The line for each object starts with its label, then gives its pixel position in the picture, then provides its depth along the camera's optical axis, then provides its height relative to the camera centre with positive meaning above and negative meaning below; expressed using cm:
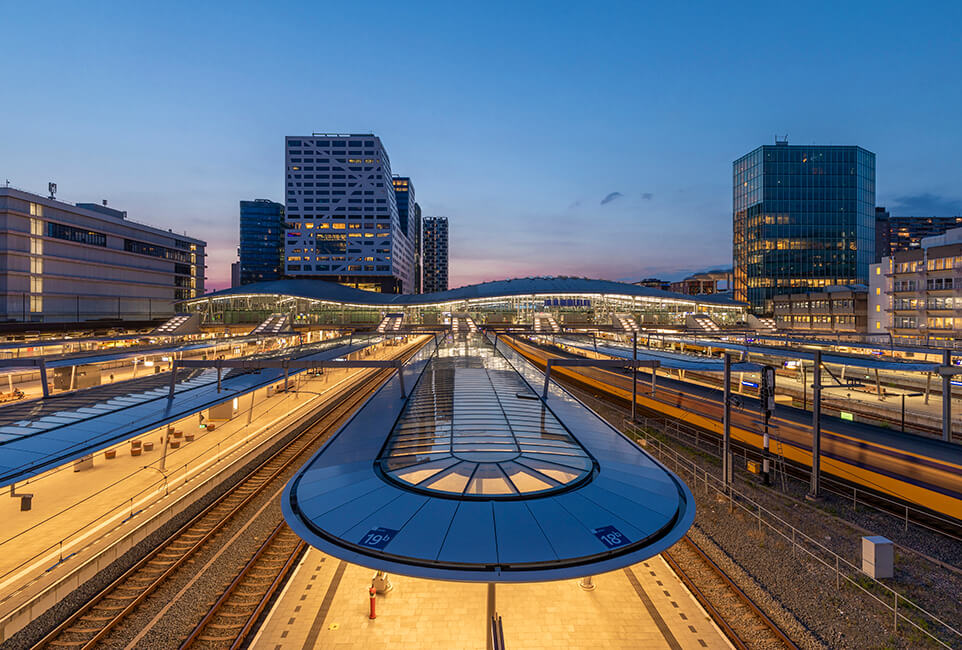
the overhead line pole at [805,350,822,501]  1477 -428
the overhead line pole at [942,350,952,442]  1554 -307
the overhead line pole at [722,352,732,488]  1584 -406
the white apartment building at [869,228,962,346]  5179 +408
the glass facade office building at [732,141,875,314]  8938 +2136
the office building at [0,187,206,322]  5831 +870
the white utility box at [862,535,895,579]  1070 -570
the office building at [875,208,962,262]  17475 +3746
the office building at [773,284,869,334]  6694 +218
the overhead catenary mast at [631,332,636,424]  2650 -469
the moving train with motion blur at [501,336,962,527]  1309 -462
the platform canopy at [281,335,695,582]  753 -375
